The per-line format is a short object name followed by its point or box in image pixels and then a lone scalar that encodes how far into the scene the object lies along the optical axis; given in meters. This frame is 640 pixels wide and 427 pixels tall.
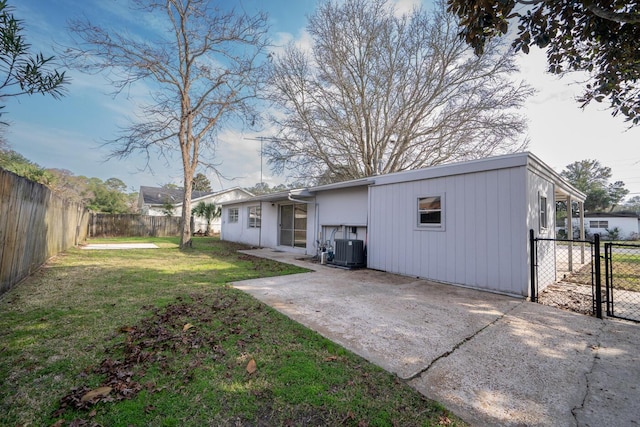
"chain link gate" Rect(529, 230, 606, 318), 4.31
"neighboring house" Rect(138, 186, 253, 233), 23.97
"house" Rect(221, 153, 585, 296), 5.20
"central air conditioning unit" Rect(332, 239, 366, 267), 8.03
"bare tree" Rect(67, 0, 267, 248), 11.09
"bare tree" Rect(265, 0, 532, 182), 14.23
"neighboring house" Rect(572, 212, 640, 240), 24.32
